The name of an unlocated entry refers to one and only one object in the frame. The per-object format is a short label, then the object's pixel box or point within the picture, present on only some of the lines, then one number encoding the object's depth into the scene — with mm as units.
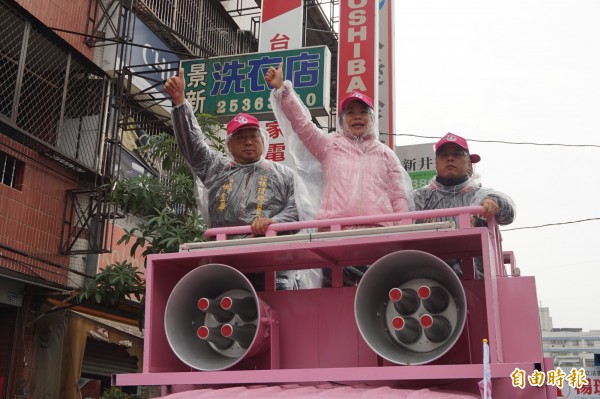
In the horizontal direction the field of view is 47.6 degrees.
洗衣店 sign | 9805
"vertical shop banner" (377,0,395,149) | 11047
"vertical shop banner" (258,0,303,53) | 11227
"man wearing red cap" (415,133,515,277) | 4520
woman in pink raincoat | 4375
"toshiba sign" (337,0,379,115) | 10141
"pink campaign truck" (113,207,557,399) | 3184
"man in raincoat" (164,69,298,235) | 4641
